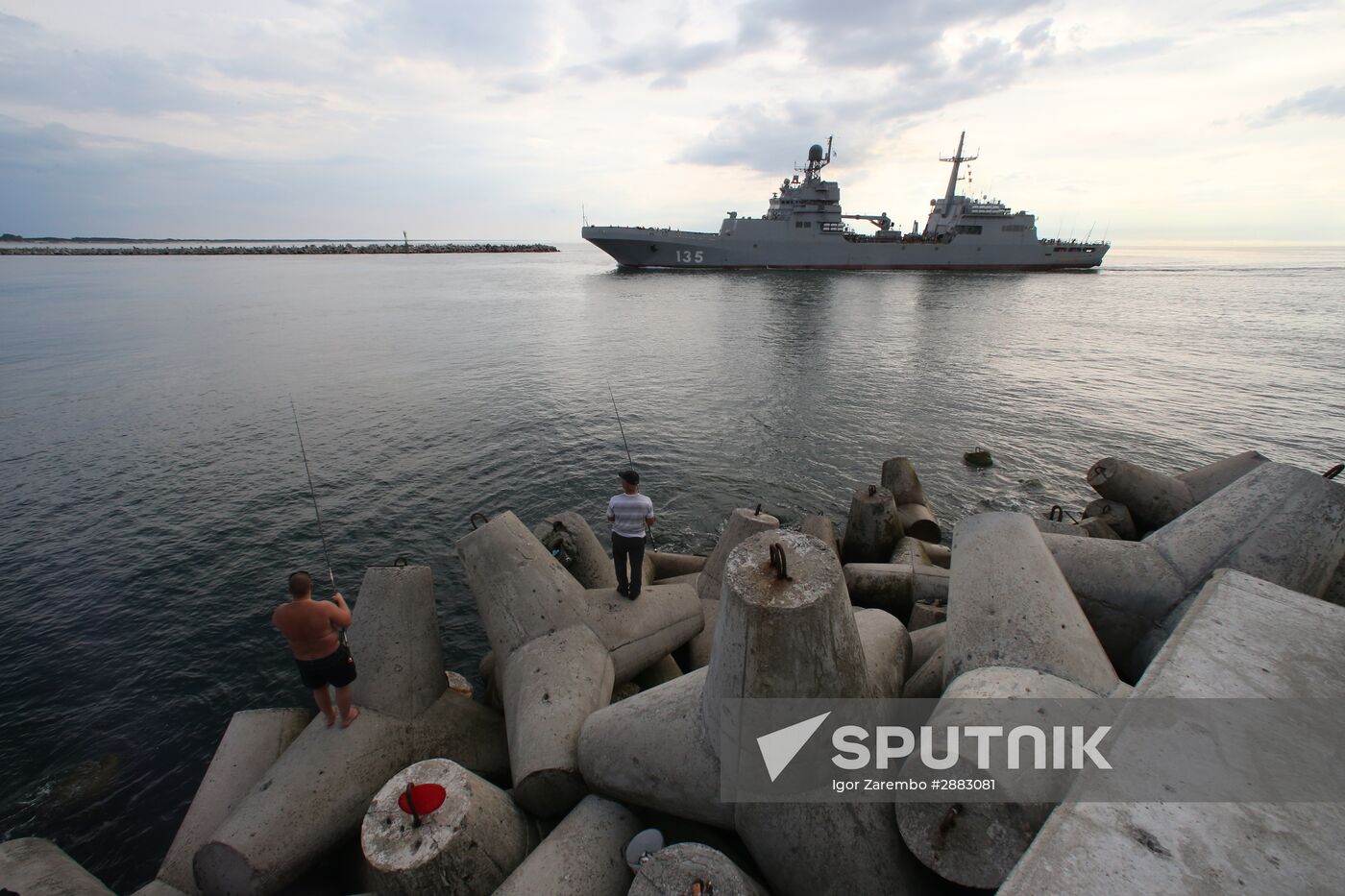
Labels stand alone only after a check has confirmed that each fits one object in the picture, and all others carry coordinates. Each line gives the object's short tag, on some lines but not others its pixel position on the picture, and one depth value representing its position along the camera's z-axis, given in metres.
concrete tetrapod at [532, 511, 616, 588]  7.86
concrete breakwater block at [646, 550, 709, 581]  9.05
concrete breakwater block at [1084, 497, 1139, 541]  9.45
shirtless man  4.83
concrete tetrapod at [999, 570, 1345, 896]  2.05
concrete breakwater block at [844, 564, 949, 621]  7.41
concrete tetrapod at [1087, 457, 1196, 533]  9.70
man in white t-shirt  6.32
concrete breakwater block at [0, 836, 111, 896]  3.86
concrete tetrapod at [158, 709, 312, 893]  4.41
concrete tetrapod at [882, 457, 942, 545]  10.42
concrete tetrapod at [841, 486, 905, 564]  9.30
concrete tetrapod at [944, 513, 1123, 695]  3.99
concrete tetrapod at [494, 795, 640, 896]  3.38
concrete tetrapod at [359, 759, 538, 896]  3.34
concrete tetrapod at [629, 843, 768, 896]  2.78
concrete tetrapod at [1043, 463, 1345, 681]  4.88
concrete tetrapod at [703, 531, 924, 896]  3.01
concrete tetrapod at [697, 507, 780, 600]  7.56
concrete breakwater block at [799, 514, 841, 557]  8.95
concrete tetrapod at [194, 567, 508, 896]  4.04
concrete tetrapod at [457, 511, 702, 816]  4.41
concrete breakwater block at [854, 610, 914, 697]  4.24
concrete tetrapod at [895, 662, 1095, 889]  2.69
